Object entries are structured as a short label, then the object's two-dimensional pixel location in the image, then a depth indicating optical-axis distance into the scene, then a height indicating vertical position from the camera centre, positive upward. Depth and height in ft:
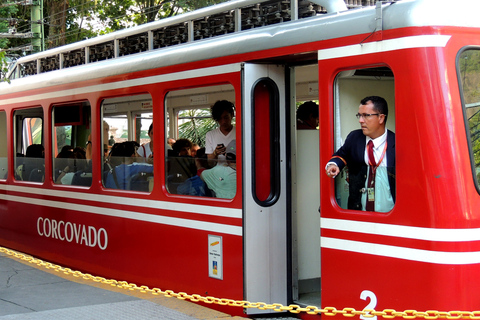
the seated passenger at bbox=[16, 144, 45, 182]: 27.58 -0.96
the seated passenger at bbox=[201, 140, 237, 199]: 17.71 -1.02
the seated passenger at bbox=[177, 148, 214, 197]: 18.77 -1.22
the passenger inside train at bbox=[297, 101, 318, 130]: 17.75 +0.55
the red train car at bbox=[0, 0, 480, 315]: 13.19 -0.40
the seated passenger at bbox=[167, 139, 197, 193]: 19.38 -0.72
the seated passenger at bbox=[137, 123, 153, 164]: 20.90 -0.30
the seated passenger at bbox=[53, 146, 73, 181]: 25.98 -0.69
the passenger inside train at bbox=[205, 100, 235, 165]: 17.95 +0.17
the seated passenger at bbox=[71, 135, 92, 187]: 24.23 -1.13
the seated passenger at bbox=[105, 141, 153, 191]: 21.97 -0.85
